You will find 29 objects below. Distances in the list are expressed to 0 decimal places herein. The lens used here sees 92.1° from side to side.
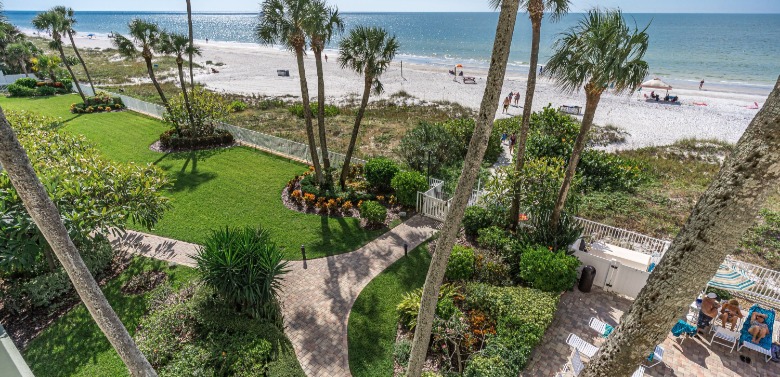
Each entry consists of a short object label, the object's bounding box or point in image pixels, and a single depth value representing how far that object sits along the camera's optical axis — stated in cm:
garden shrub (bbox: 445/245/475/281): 1077
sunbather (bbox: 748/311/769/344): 859
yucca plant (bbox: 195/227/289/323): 876
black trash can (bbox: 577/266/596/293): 1081
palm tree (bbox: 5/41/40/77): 3922
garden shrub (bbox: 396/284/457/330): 921
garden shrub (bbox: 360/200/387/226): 1409
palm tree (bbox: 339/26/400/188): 1346
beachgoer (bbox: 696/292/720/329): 909
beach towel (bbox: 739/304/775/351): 859
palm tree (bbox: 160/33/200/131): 2075
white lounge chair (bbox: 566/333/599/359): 864
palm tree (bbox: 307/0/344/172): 1292
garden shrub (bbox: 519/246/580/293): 1005
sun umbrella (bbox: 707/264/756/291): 977
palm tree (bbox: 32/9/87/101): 2695
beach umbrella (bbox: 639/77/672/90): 3525
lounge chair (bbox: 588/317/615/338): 911
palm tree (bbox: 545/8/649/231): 826
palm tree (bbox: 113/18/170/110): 2042
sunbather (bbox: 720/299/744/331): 914
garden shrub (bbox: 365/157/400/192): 1634
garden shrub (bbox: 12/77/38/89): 3509
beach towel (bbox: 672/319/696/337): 898
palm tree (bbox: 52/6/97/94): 2826
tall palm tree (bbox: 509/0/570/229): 1012
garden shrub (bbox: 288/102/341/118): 3138
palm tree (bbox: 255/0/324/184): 1280
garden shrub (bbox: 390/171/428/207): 1508
